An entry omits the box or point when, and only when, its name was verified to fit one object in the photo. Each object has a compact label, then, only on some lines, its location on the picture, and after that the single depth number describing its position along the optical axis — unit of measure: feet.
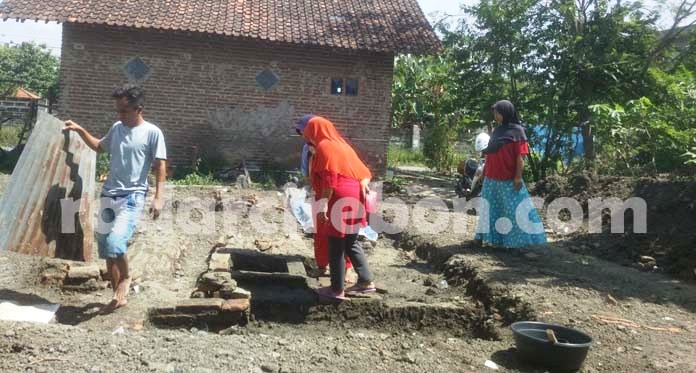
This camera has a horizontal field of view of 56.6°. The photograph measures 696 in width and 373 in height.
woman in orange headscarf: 16.46
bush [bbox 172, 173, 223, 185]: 41.03
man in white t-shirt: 15.06
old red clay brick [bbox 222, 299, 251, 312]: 15.52
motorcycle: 33.32
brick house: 44.37
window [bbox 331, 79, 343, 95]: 47.70
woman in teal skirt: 22.44
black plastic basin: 12.67
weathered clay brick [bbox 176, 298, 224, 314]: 15.07
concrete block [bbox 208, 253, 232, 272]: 18.40
